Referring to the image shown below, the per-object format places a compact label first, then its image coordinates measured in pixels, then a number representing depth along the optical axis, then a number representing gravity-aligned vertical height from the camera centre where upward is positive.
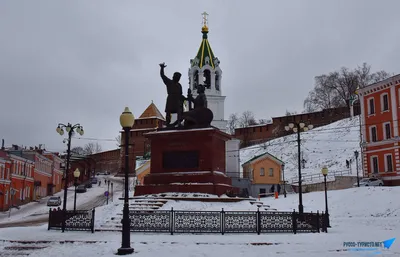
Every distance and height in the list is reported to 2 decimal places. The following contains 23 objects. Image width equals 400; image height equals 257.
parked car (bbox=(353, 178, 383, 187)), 37.72 +1.20
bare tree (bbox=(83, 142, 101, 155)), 143.75 +15.60
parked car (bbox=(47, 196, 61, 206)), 45.64 -0.78
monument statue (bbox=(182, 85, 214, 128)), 23.27 +4.27
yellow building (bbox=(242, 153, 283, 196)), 52.34 +2.90
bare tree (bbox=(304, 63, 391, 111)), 83.00 +22.22
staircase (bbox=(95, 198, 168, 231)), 16.27 -0.55
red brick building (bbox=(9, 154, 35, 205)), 50.06 +2.02
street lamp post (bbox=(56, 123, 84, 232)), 23.28 +3.73
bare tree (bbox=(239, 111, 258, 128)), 116.56 +20.42
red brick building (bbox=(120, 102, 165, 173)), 96.75 +15.04
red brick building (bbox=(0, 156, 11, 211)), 45.41 +1.44
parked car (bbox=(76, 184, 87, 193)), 59.50 +0.80
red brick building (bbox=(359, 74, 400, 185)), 39.72 +6.52
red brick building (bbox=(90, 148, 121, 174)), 110.38 +9.05
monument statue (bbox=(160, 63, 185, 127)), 24.52 +5.80
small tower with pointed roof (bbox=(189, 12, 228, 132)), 52.19 +14.56
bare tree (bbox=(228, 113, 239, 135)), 115.56 +20.05
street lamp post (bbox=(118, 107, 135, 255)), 10.84 -0.06
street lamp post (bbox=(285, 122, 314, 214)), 23.69 +3.91
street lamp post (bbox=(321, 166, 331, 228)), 16.87 -0.95
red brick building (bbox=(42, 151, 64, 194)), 70.46 +4.03
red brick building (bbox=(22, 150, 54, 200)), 59.28 +3.15
